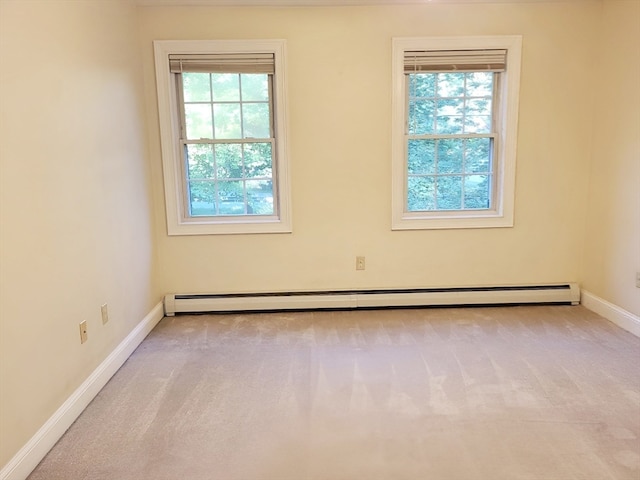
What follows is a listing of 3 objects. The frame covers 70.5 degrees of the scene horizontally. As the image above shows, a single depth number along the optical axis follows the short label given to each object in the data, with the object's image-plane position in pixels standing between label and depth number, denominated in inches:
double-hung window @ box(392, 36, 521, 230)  137.3
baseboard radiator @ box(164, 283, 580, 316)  145.9
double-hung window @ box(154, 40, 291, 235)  135.5
